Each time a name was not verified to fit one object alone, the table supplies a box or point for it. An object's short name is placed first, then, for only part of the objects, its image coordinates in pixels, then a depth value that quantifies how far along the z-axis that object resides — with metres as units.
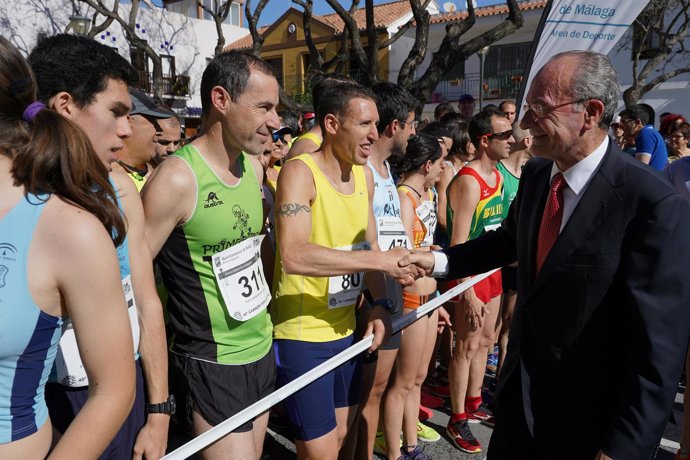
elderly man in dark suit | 1.77
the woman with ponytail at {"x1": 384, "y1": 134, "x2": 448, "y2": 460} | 3.47
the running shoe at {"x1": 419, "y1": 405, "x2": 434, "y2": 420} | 4.42
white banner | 5.04
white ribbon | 2.03
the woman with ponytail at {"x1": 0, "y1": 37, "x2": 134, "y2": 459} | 1.23
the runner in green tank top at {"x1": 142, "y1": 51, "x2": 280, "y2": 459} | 2.32
